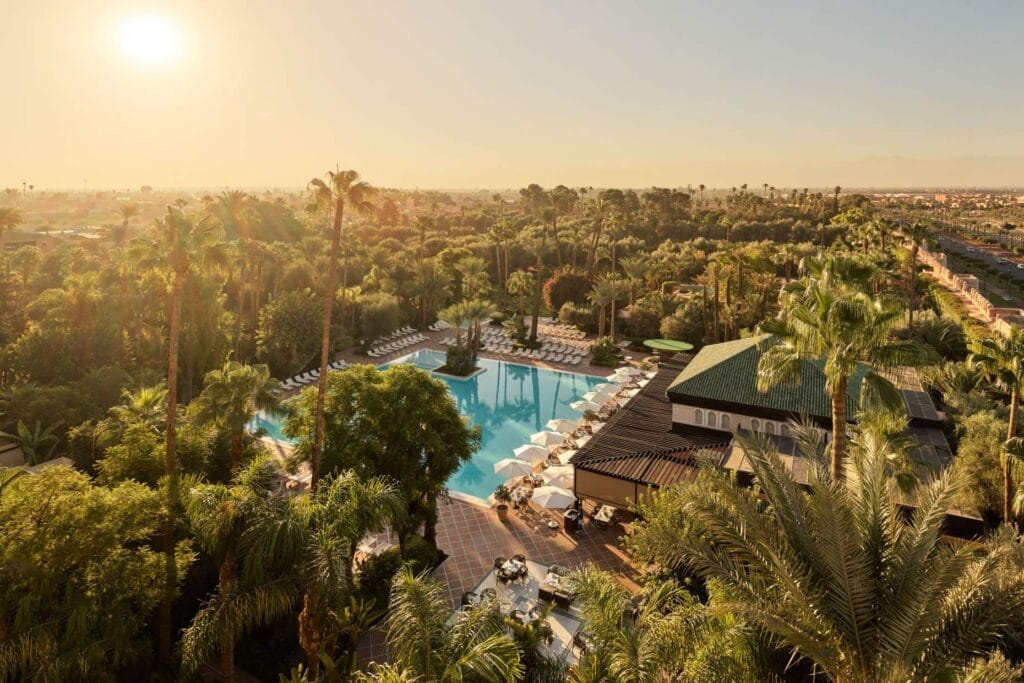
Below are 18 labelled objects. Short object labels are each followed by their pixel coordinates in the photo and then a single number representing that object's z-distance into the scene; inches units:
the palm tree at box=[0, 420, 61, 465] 700.0
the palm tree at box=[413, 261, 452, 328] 1765.3
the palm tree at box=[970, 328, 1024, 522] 600.1
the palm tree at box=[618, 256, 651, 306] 1705.2
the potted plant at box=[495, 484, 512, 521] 738.8
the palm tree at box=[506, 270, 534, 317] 1750.7
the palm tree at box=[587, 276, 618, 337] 1529.3
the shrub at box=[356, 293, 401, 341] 1531.7
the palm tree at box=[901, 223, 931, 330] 1691.7
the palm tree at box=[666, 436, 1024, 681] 259.1
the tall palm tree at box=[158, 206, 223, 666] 499.8
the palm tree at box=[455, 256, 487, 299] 1748.3
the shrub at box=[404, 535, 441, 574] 604.1
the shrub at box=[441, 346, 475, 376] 1382.9
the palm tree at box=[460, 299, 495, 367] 1408.7
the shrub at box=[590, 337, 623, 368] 1439.5
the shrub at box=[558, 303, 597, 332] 1769.2
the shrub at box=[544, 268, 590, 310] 1923.0
